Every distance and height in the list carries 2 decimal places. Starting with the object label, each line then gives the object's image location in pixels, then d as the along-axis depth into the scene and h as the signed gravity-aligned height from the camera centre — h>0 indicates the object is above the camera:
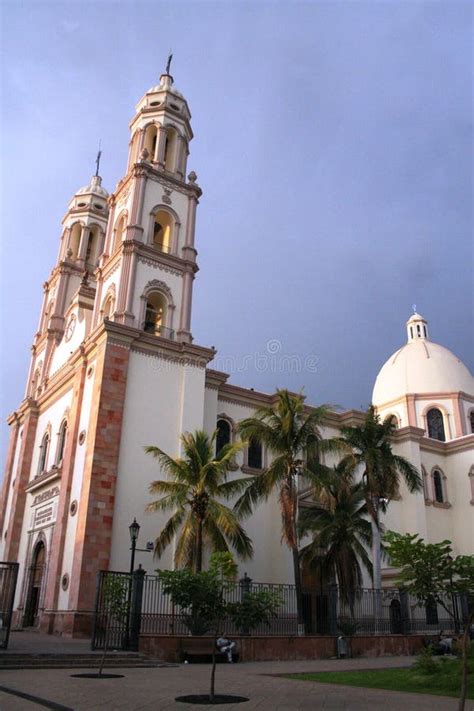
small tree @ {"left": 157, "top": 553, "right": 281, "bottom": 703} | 16.66 +0.46
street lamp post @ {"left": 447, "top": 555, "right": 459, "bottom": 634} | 9.28 +0.65
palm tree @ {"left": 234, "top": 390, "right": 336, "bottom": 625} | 21.78 +5.80
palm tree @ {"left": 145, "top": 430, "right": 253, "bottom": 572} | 21.19 +3.58
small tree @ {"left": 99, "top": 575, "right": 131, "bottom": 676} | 16.90 +0.36
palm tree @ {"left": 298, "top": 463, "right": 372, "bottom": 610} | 22.83 +3.29
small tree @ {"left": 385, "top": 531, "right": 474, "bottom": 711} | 9.23 +0.75
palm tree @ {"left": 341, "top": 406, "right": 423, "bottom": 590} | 23.97 +5.64
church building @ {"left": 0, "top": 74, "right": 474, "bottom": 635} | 23.16 +9.00
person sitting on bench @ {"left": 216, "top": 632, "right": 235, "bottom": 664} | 16.73 -0.79
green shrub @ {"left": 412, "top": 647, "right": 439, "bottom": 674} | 10.88 -0.75
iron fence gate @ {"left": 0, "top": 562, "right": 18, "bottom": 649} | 15.82 +0.42
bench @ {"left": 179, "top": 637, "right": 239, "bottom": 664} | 16.69 -0.92
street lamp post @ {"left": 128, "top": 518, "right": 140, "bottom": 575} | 18.86 +2.37
